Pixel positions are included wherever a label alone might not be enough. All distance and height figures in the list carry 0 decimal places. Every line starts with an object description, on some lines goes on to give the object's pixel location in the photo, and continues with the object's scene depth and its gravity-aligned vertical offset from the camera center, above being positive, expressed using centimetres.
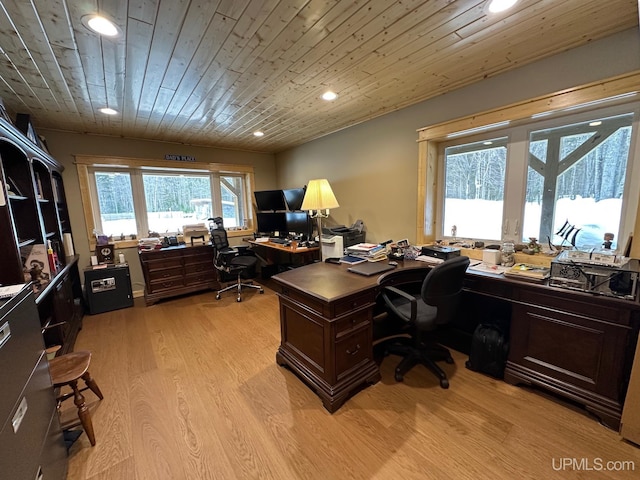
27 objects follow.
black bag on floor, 204 -119
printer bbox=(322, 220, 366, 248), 349 -41
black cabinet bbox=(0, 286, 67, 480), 90 -75
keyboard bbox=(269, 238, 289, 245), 411 -59
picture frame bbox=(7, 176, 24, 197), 218 +20
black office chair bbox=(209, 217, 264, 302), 393 -83
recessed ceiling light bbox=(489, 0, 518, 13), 141 +104
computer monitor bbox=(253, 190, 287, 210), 447 +8
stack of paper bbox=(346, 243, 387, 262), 262 -51
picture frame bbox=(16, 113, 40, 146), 262 +88
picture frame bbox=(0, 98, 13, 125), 202 +78
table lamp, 286 +6
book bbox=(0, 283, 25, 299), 111 -35
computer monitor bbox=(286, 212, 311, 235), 409 -30
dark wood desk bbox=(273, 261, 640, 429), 158 -92
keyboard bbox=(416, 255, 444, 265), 246 -57
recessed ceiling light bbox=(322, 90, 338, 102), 256 +106
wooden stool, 154 -97
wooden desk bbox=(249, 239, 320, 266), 369 -82
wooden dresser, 376 -96
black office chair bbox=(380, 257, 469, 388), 184 -86
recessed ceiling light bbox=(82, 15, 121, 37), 143 +103
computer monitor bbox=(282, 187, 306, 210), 425 +11
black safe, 345 -106
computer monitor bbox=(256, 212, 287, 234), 448 -31
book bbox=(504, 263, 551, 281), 186 -55
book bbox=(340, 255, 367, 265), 250 -56
